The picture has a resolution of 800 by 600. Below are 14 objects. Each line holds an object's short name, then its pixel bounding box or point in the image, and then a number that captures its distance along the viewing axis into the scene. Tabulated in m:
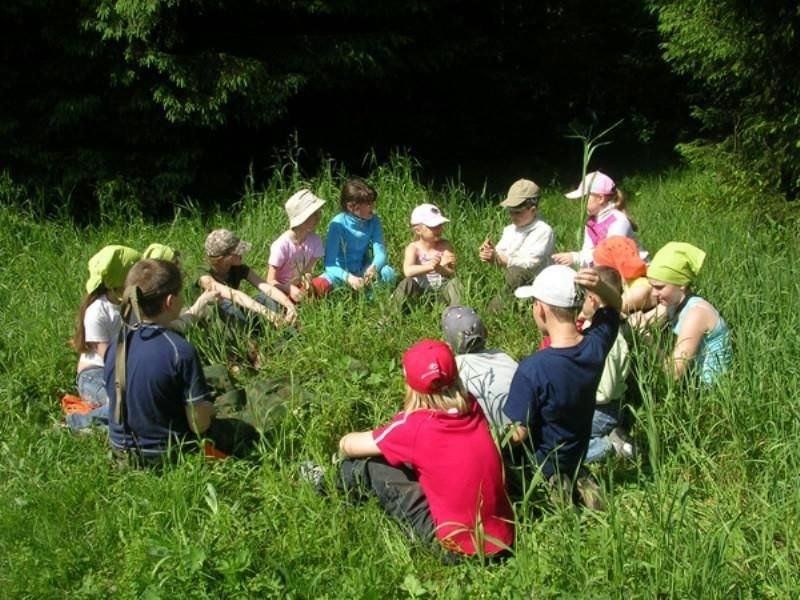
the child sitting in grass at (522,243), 5.86
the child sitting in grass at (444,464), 3.57
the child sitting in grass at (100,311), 4.87
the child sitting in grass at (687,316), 4.62
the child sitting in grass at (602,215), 6.02
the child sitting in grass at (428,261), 5.82
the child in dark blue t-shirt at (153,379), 4.00
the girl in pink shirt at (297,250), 5.94
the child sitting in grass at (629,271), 5.04
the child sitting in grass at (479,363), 4.27
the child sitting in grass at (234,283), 5.46
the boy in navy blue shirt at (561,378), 3.79
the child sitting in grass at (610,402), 4.30
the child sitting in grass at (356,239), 6.15
